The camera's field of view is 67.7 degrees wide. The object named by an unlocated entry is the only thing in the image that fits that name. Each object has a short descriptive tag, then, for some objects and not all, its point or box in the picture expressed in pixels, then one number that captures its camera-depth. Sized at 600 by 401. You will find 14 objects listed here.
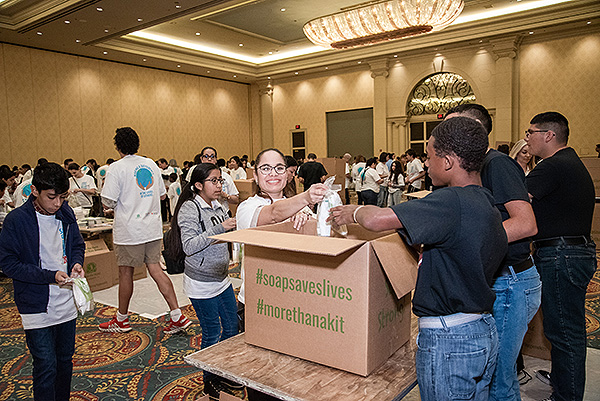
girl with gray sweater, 2.57
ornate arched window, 13.87
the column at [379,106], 14.84
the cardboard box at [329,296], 1.38
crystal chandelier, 9.24
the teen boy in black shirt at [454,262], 1.31
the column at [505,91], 12.51
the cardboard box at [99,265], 5.20
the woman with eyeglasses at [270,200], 1.86
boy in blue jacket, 2.20
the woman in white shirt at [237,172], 10.28
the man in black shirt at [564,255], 2.38
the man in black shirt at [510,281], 1.89
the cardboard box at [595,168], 6.95
